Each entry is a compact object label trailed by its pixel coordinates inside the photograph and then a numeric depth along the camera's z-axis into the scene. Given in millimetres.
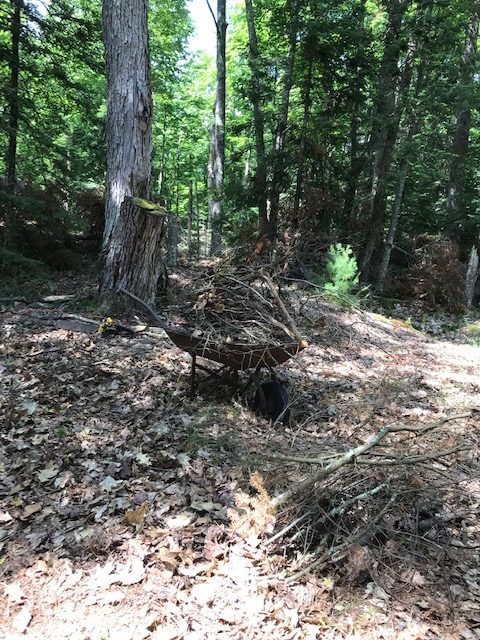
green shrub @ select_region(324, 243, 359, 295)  11062
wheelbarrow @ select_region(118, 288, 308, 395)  4582
